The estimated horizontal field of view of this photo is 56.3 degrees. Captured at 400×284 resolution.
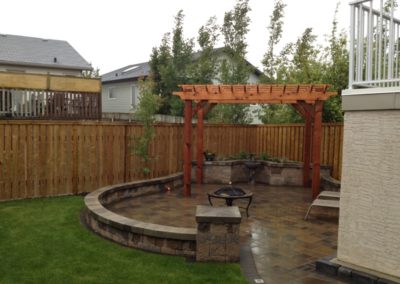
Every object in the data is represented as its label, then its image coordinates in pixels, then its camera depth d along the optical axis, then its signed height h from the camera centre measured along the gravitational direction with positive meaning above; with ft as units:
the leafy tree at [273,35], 65.21 +16.01
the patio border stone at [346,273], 14.07 -5.90
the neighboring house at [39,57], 69.01 +12.47
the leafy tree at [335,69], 43.86 +7.75
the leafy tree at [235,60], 57.67 +10.15
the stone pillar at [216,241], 17.12 -5.46
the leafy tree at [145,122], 35.83 -0.04
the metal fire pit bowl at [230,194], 24.81 -4.76
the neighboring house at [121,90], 86.74 +7.93
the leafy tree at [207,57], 66.44 +12.04
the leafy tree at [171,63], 73.92 +12.07
